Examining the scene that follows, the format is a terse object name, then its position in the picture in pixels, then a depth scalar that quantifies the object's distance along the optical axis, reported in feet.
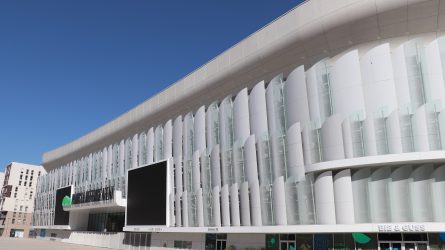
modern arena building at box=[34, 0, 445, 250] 75.56
